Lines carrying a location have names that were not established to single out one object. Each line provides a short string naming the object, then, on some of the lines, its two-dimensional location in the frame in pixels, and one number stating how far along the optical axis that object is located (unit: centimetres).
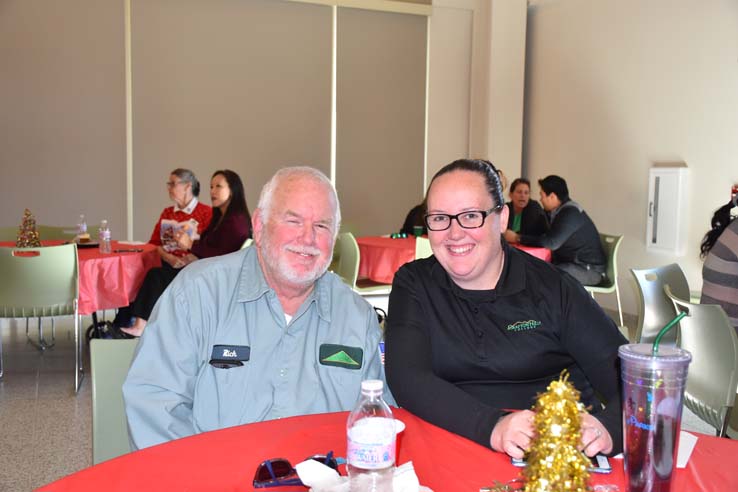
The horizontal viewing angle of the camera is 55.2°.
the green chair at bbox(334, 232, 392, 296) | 592
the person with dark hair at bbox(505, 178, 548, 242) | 727
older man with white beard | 190
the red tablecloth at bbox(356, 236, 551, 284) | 611
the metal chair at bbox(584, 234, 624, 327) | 629
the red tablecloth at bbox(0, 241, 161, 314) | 505
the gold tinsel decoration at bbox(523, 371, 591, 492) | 90
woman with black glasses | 189
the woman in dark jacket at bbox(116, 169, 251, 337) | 548
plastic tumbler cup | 108
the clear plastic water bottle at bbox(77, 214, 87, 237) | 604
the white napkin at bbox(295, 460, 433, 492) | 119
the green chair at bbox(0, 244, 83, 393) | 479
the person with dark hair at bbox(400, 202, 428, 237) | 705
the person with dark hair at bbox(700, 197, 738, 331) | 284
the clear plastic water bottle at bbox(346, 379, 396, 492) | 116
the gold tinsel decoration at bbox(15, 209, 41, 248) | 527
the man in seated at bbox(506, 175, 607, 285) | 623
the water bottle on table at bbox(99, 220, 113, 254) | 534
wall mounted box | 681
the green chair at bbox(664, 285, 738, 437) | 265
